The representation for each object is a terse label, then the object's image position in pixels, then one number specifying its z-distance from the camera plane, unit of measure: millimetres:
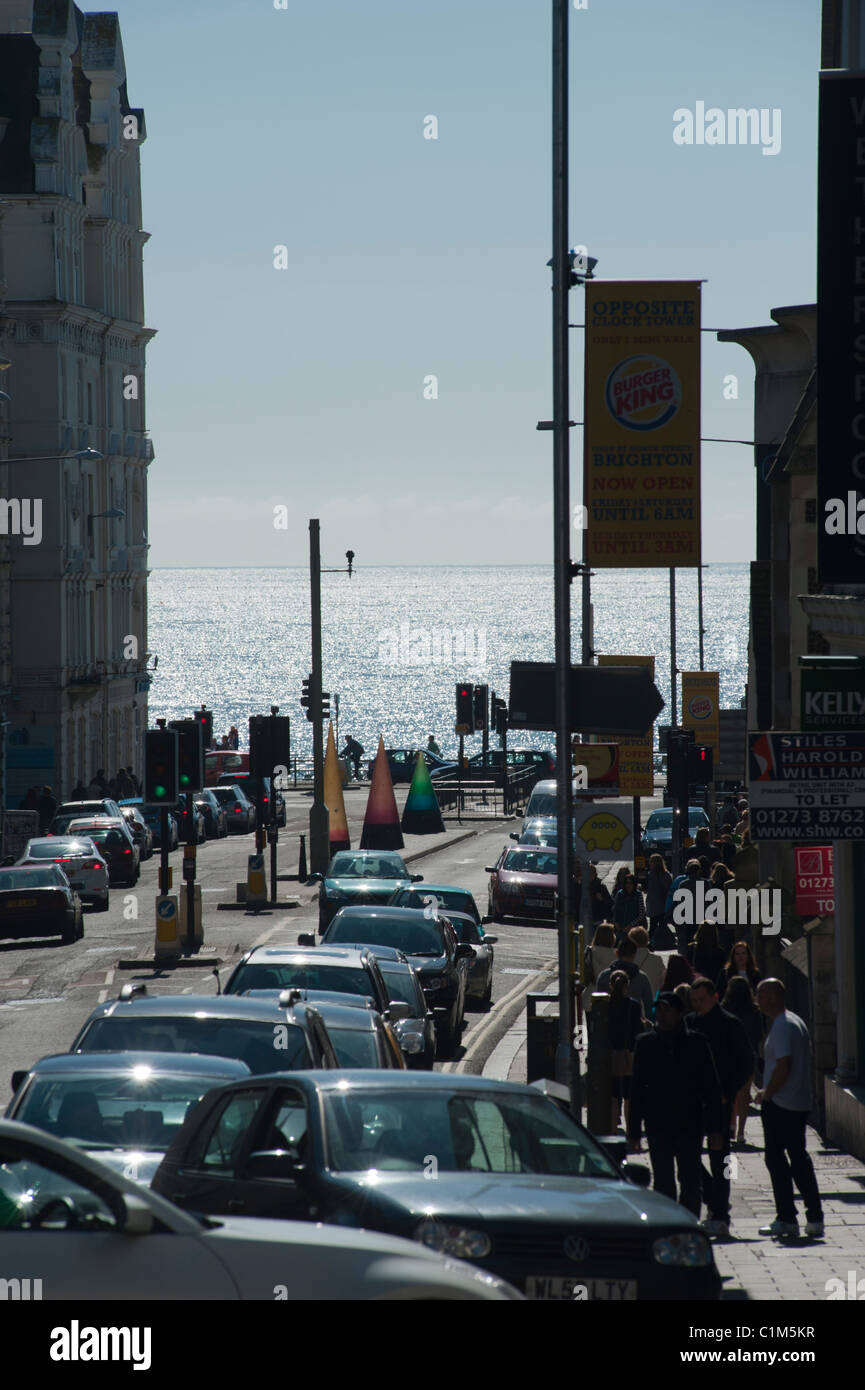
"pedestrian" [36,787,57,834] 56250
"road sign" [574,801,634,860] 23219
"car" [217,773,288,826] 66875
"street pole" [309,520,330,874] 45875
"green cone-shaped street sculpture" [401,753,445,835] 57531
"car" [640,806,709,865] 43125
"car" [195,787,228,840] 58281
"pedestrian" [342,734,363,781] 82525
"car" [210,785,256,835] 61438
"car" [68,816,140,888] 45094
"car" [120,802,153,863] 50969
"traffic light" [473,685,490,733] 74500
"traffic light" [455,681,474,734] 72938
